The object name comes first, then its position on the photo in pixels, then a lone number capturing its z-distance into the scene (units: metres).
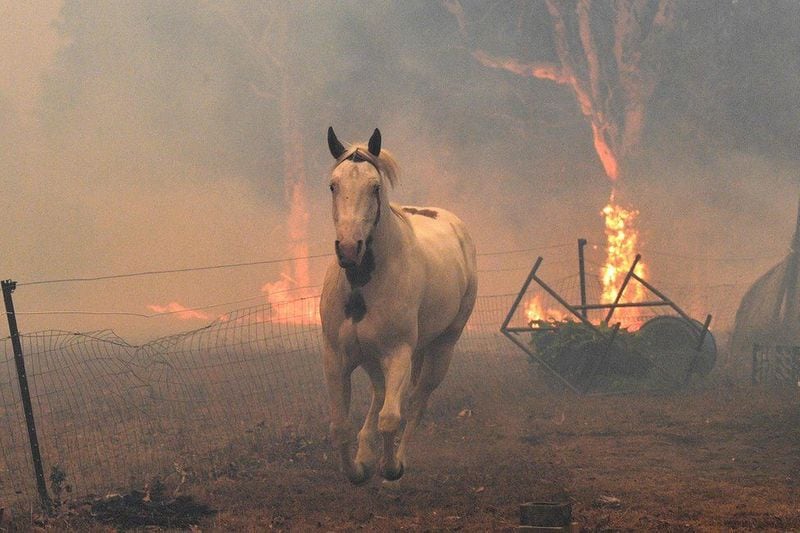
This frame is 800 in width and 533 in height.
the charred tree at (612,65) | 36.66
